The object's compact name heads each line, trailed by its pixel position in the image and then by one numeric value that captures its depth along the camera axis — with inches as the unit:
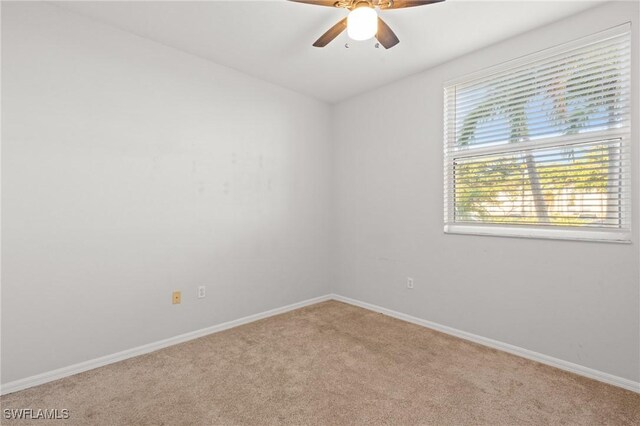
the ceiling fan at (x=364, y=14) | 69.8
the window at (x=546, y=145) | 84.0
